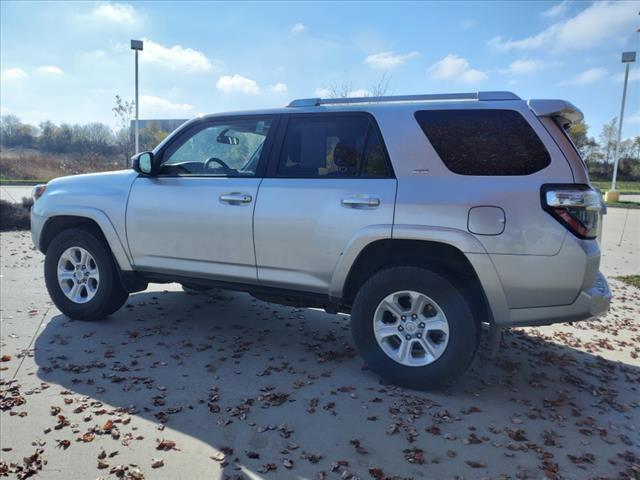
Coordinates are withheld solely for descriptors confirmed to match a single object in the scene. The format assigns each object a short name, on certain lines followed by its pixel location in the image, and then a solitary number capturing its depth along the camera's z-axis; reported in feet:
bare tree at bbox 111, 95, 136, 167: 98.46
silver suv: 10.45
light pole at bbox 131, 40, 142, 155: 66.69
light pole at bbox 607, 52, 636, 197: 82.38
